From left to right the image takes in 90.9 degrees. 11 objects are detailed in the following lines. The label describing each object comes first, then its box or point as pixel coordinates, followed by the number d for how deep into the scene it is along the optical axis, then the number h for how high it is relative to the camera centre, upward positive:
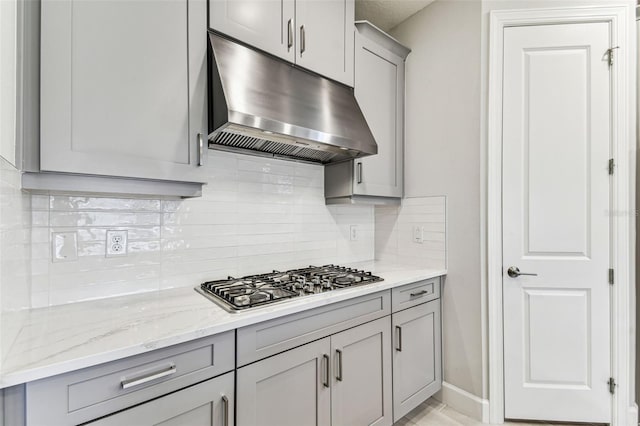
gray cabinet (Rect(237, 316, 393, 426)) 1.20 -0.75
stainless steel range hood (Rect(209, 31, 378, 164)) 1.33 +0.49
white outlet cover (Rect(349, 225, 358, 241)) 2.44 -0.16
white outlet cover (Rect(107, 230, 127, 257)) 1.39 -0.13
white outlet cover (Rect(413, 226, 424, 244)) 2.27 -0.16
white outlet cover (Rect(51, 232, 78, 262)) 1.27 -0.14
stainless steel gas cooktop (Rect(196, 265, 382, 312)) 1.27 -0.36
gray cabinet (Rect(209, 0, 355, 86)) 1.46 +0.95
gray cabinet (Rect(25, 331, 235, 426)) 0.80 -0.49
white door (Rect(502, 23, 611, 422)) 1.85 -0.05
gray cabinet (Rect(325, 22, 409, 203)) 2.05 +0.64
